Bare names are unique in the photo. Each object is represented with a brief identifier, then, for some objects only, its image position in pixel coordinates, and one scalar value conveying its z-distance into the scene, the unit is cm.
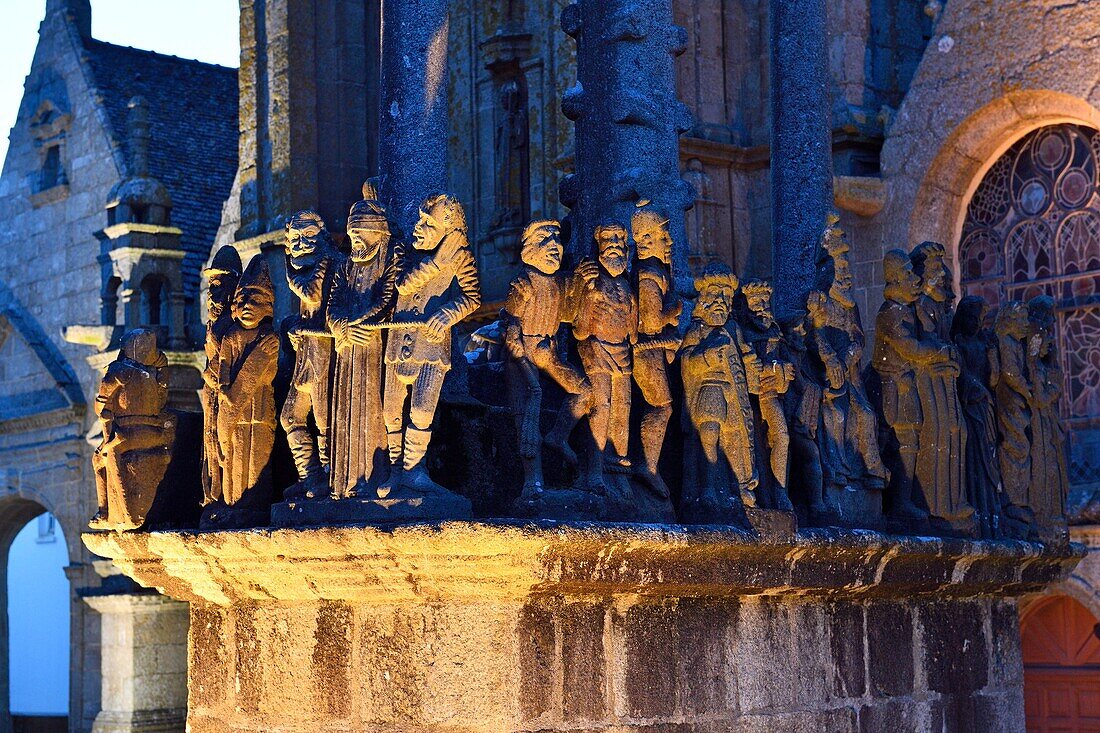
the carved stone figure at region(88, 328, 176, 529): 1614
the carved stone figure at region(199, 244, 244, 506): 1577
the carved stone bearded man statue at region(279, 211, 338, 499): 1466
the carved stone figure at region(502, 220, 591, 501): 1522
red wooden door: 2673
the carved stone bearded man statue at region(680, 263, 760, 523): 1591
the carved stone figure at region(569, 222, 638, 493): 1534
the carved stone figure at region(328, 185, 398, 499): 1416
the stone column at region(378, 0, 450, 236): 1772
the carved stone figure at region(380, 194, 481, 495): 1405
